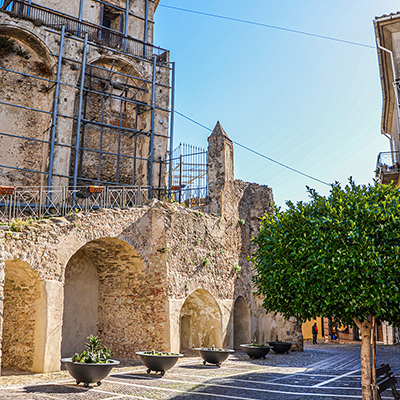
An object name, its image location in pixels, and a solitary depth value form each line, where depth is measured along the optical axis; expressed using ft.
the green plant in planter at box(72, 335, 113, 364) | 32.89
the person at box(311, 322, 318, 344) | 89.29
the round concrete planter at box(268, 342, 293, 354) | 60.39
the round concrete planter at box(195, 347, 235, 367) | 45.85
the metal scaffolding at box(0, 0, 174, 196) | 65.00
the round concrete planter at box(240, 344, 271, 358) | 52.85
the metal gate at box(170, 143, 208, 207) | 65.77
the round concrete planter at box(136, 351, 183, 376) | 38.42
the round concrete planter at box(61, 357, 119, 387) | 32.09
